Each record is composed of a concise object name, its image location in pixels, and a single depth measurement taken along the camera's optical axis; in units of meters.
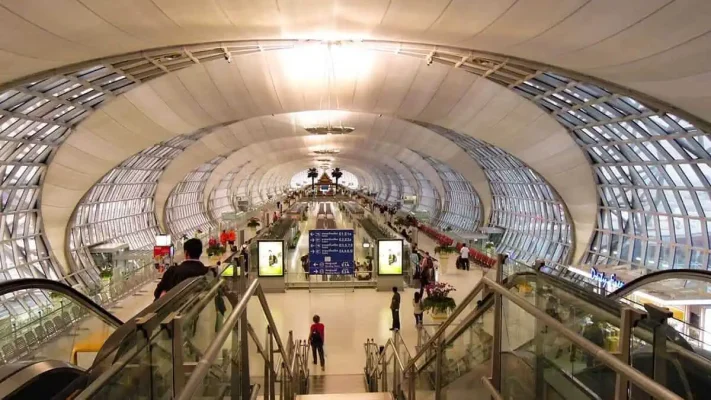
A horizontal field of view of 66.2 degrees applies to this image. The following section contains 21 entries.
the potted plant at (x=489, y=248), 27.09
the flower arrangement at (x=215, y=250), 26.83
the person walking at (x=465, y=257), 24.33
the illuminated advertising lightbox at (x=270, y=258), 19.22
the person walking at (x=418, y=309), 14.40
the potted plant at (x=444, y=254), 24.52
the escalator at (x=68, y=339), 2.73
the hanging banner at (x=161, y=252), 24.31
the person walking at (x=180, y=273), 6.13
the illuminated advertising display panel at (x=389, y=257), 19.19
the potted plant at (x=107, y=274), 21.39
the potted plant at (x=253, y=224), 40.71
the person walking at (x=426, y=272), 16.86
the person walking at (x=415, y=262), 20.42
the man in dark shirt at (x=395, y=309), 13.40
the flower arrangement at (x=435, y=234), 31.75
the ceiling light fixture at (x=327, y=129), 30.92
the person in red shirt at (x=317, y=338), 11.92
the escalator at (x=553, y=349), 2.46
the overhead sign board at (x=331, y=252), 18.95
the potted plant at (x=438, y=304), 13.97
